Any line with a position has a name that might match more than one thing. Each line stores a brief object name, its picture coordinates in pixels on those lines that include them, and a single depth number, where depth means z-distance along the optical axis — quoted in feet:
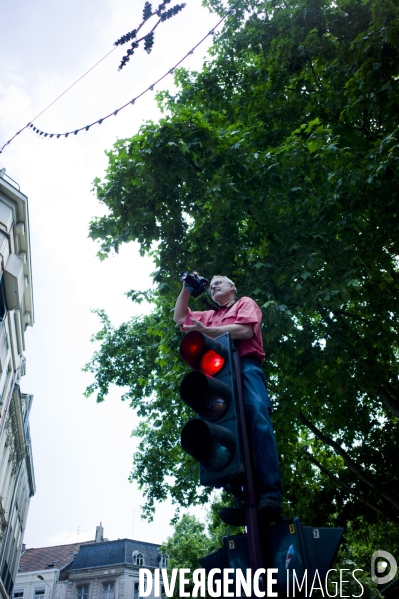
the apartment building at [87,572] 142.41
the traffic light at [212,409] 8.37
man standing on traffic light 8.71
